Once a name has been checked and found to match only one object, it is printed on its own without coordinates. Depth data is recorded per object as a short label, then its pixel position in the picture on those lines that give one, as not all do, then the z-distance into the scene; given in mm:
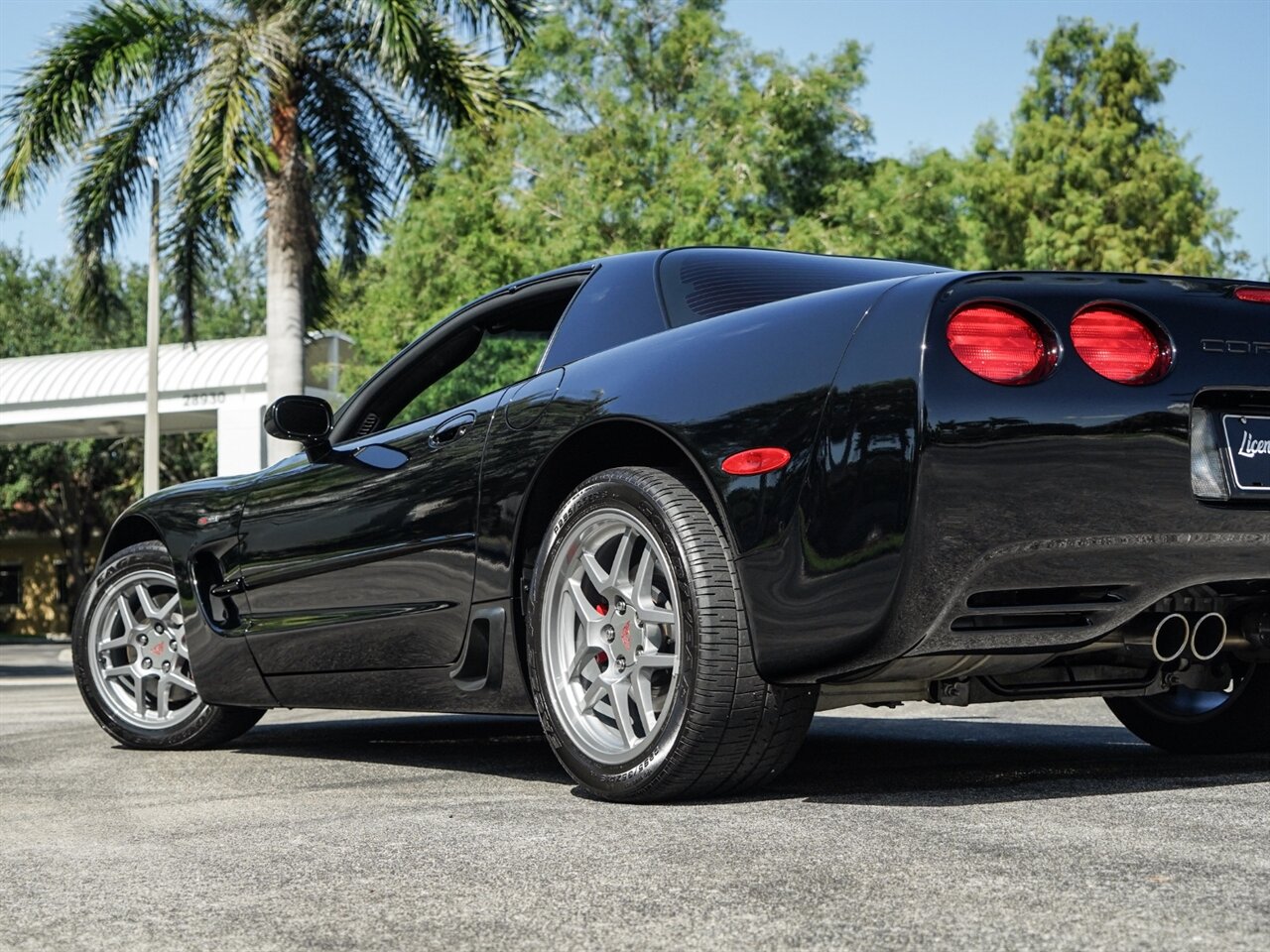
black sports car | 3195
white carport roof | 26609
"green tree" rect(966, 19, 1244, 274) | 34688
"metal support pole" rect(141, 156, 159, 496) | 24031
